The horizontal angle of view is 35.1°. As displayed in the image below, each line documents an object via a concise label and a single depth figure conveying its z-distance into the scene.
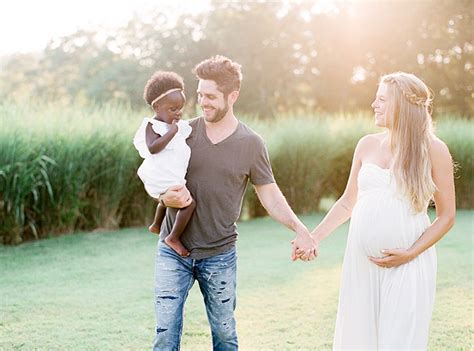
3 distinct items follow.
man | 3.78
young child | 3.78
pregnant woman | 3.59
